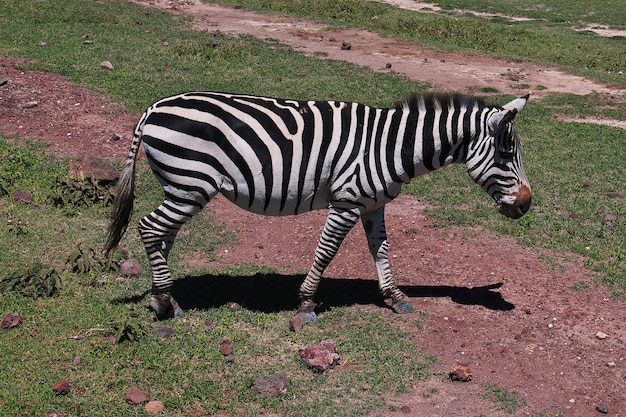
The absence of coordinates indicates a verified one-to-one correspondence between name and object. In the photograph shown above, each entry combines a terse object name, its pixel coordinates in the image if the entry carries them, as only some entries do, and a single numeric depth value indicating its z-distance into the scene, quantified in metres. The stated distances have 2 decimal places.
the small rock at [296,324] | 7.07
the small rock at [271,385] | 6.12
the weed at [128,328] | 6.64
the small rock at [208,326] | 7.00
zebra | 6.75
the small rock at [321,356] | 6.41
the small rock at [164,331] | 6.84
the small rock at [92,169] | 9.79
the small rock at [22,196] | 9.48
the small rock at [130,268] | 7.92
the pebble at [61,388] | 5.98
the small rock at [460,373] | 6.34
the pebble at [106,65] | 14.88
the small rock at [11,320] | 6.82
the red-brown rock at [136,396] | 5.94
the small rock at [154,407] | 5.86
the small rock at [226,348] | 6.63
